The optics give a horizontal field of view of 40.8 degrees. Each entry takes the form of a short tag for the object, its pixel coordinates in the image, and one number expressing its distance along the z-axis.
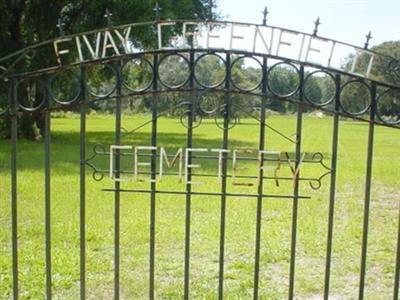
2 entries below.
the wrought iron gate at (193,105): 3.10
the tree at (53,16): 15.48
